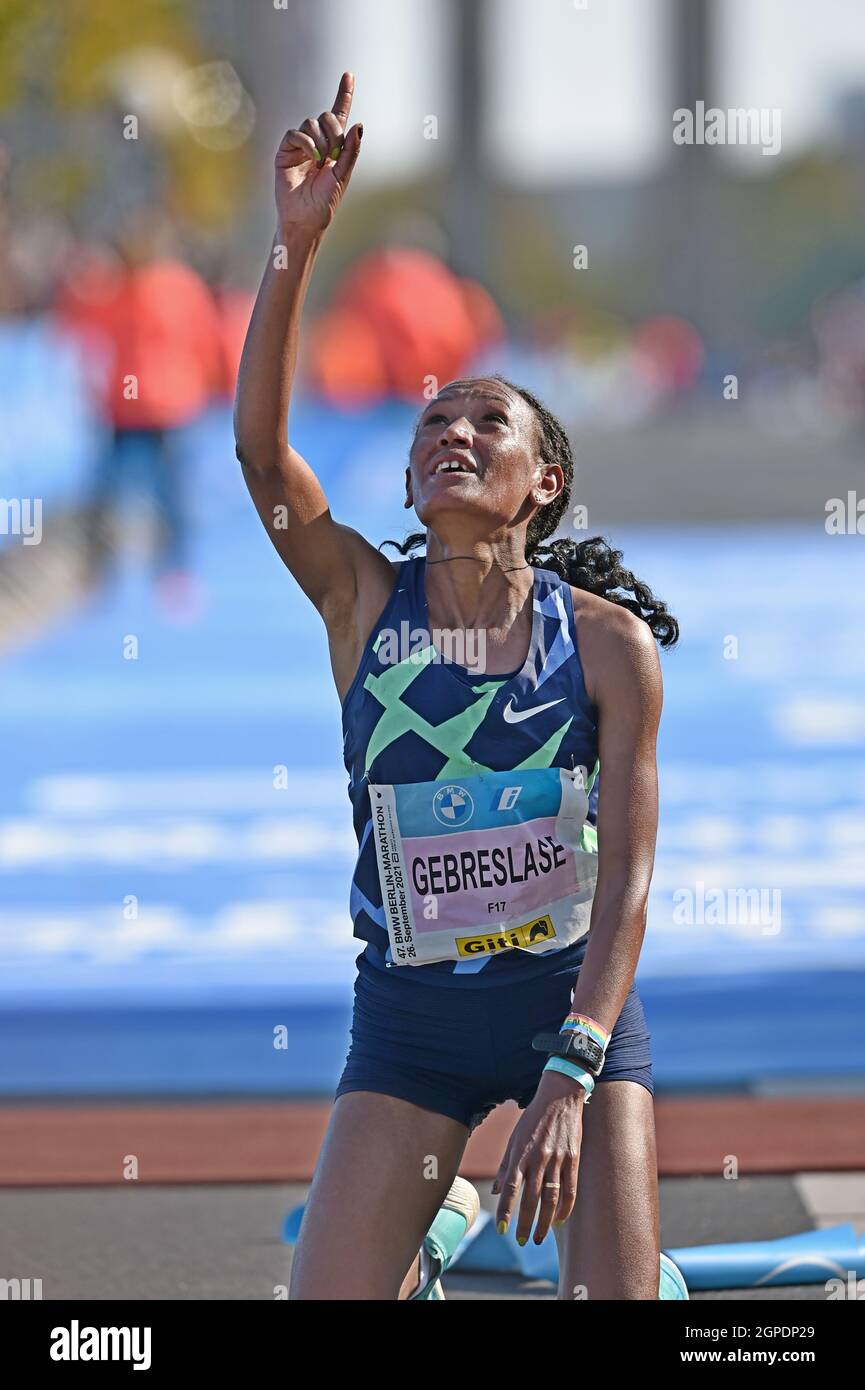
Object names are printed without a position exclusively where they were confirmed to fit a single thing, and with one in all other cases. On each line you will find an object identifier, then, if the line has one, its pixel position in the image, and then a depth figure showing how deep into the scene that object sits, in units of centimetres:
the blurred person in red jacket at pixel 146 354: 1388
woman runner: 306
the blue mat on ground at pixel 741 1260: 397
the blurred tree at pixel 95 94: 1538
